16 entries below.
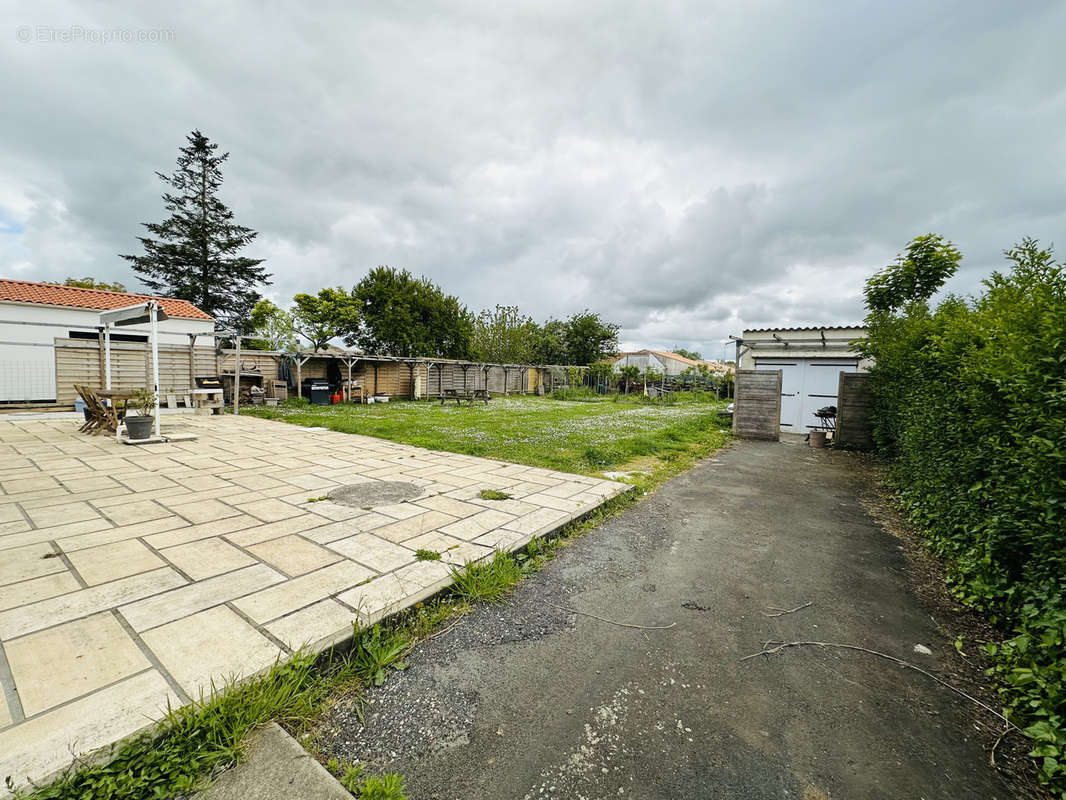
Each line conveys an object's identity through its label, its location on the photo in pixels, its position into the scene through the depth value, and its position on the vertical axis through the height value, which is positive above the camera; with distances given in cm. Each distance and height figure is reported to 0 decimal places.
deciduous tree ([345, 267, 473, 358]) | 2730 +392
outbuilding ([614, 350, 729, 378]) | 4887 +258
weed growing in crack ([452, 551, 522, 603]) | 248 -130
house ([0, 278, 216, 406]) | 1059 +55
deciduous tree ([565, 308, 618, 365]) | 4128 +440
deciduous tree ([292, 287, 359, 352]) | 2758 +404
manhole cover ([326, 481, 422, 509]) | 403 -128
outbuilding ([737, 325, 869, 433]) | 1061 +66
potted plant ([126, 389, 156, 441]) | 674 -87
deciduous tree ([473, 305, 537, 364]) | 2800 +287
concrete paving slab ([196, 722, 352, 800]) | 122 -129
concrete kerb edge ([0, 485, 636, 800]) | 119 -125
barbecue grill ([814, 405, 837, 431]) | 996 -78
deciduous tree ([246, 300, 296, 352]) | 3067 +349
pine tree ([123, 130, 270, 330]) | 2858 +920
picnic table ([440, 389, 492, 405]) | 1613 -76
